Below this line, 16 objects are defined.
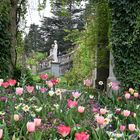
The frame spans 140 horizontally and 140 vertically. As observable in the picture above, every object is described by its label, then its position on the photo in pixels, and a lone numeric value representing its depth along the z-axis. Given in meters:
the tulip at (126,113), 2.79
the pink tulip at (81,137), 2.05
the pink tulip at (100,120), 2.45
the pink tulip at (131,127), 2.46
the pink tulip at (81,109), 2.79
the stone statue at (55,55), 19.52
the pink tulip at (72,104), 2.88
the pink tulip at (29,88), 3.31
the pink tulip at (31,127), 2.27
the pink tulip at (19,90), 3.20
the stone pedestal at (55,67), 19.58
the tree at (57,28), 27.60
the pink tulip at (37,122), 2.40
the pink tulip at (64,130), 2.21
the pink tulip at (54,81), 3.58
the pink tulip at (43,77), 3.77
